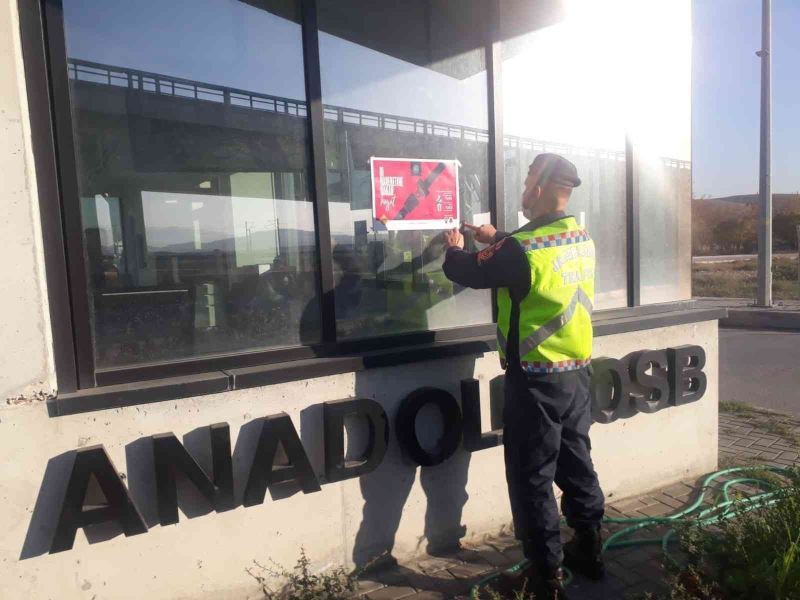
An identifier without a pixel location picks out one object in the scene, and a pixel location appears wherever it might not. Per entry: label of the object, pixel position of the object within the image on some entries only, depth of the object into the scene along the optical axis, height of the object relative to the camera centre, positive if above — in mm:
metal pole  13584 +1282
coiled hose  3220 -1716
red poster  3498 +296
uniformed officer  2939 -577
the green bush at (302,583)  2900 -1587
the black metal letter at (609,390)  3951 -1001
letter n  2617 -929
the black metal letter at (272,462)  2838 -982
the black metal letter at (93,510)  2447 -972
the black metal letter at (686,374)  4301 -1006
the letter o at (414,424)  3287 -977
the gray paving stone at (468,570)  3246 -1736
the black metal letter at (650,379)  4113 -982
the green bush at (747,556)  2533 -1449
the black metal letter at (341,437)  3051 -955
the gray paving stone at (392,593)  3061 -1722
